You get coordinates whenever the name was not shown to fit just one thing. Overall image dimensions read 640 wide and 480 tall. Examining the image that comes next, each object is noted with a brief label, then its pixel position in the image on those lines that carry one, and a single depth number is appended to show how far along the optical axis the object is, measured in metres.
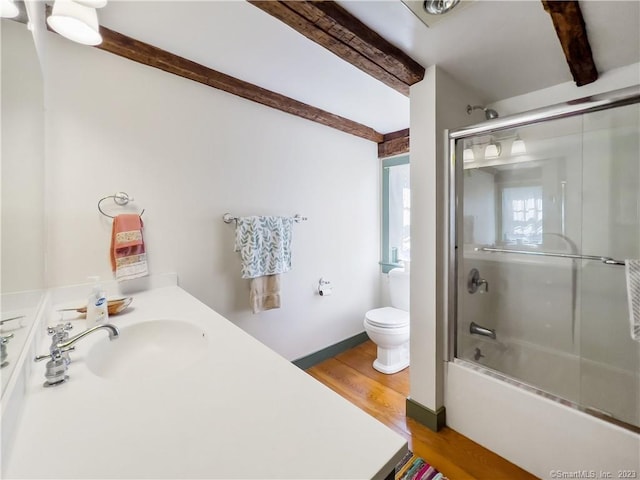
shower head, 1.82
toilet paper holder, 2.34
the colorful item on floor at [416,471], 1.32
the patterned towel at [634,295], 1.14
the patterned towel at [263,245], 1.82
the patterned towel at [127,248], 1.39
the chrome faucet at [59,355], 0.71
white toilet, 2.13
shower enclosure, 1.55
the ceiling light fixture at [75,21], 1.06
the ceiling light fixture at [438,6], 1.10
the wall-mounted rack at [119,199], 1.41
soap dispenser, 1.07
